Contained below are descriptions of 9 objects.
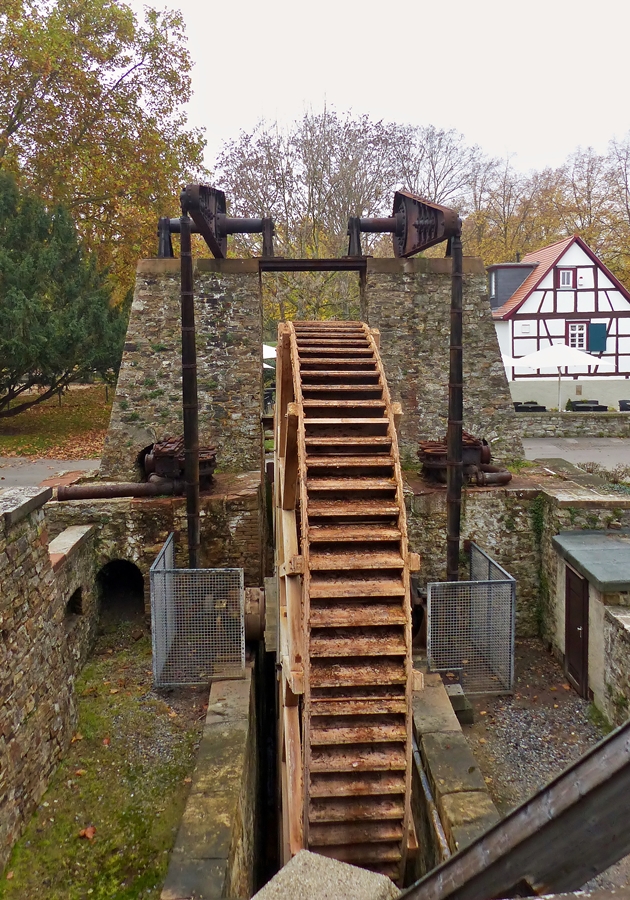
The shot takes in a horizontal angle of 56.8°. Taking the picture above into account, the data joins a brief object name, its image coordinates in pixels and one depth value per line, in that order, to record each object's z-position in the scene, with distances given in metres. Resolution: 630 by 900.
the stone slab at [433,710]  5.34
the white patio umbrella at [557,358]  16.31
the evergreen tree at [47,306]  13.54
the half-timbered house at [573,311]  20.47
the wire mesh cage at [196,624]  6.52
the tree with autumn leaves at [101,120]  16.17
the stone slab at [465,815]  4.08
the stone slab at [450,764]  4.57
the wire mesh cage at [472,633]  6.52
